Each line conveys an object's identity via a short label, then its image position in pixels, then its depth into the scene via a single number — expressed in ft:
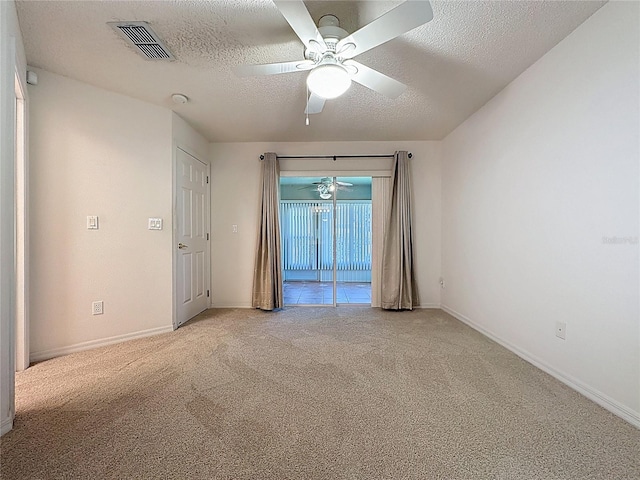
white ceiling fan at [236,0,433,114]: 4.76
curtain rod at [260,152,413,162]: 13.92
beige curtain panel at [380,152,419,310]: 13.34
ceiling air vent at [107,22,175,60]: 6.25
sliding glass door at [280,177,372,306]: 15.53
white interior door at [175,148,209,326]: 11.25
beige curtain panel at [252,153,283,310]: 13.42
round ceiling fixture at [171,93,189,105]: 9.38
